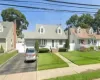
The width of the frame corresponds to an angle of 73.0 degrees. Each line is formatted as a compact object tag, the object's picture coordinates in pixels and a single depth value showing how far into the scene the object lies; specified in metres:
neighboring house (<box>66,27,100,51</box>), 17.20
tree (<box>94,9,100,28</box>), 26.11
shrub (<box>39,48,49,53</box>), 13.72
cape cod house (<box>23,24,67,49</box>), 15.25
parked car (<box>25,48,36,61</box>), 8.54
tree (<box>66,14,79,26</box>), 29.93
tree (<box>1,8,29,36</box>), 26.12
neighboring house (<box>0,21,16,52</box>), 12.38
